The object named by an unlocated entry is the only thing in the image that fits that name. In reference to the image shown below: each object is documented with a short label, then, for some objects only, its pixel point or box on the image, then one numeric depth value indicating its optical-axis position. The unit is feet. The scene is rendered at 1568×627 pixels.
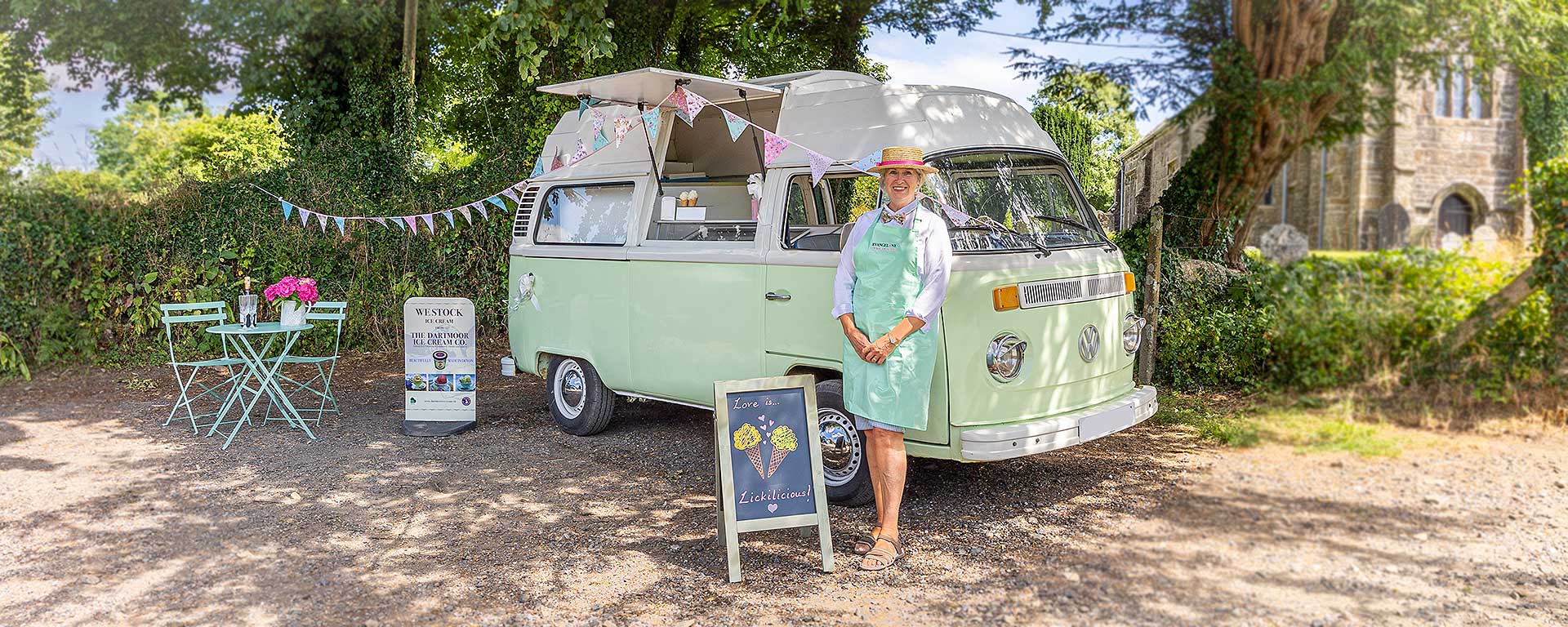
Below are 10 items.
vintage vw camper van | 16.40
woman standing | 14.75
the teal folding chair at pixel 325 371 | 24.64
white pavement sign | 24.34
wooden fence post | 26.48
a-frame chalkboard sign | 14.96
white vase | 24.52
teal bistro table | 23.29
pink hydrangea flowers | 24.53
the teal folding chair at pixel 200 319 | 23.53
